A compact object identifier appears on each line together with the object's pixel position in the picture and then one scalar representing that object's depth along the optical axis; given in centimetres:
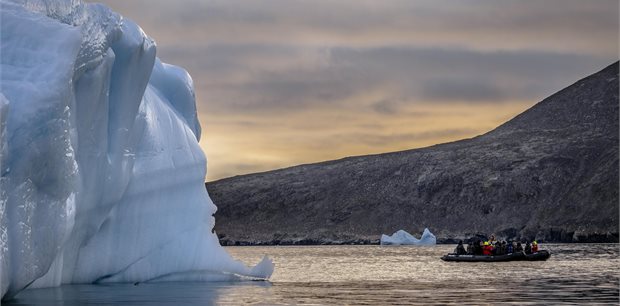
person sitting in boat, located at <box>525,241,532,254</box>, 7281
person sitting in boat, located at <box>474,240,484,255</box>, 7244
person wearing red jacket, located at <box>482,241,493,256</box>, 7244
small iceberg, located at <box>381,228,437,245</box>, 14262
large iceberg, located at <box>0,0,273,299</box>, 2755
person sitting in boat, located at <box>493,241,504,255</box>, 7237
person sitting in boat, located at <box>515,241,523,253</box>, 7309
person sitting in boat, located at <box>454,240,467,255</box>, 7256
